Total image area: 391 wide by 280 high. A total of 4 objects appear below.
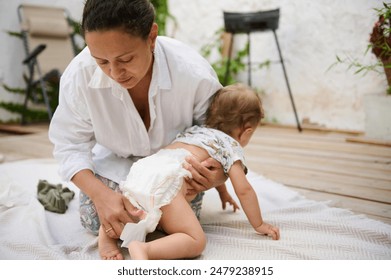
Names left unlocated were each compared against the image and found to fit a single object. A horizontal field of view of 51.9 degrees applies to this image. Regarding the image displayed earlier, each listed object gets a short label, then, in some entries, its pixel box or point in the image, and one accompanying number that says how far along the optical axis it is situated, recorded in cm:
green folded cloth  142
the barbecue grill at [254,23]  269
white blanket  106
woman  100
